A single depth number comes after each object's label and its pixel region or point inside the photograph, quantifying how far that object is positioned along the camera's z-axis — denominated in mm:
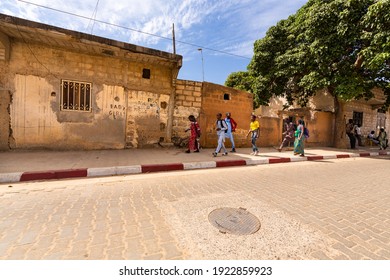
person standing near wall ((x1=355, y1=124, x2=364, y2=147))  14558
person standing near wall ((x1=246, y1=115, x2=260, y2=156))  8539
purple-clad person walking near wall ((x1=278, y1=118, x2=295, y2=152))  10208
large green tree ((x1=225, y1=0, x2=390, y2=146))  9055
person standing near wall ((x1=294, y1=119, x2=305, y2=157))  8477
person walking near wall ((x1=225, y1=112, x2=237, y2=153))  8470
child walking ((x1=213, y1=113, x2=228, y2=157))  7605
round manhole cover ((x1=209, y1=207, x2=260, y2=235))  2432
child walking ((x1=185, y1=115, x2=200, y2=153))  8000
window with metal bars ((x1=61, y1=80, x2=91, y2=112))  7375
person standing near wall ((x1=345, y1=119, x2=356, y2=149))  13633
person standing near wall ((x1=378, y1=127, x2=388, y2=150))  12898
